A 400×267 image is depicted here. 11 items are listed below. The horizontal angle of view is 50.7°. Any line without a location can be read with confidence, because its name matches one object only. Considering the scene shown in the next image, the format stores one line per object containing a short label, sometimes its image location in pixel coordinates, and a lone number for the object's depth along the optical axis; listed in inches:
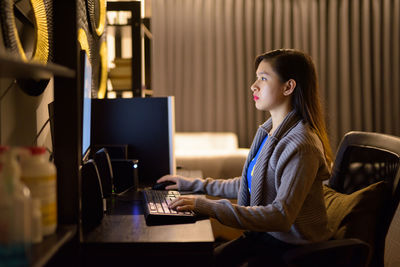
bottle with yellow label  32.7
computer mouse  69.0
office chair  46.6
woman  50.8
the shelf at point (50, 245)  29.6
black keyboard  48.3
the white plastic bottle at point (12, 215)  27.8
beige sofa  106.9
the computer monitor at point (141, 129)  78.3
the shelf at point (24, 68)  24.2
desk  41.8
